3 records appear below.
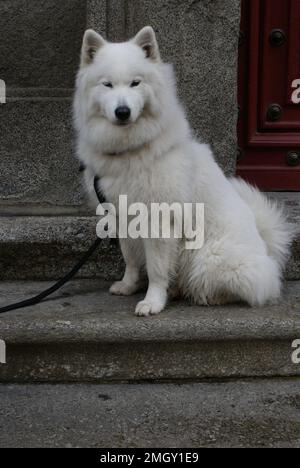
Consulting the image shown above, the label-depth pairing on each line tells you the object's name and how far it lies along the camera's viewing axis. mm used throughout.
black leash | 2883
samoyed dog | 2699
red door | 4059
